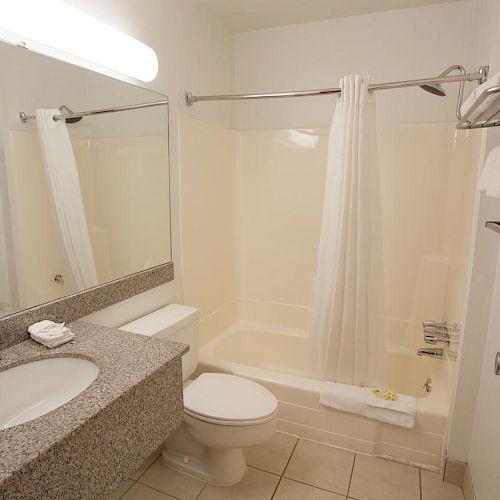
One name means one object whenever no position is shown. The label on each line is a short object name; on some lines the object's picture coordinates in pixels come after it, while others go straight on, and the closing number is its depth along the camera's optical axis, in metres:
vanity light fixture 1.09
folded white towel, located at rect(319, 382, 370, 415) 1.73
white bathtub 1.69
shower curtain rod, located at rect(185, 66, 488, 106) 1.47
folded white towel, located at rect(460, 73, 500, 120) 0.82
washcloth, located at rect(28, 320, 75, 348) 1.12
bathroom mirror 1.16
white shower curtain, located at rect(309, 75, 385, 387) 1.68
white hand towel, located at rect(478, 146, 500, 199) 0.99
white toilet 1.45
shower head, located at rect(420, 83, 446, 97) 1.70
